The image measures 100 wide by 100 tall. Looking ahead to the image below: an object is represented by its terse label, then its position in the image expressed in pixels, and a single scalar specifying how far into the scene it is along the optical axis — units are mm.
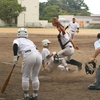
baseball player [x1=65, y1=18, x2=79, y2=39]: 24312
